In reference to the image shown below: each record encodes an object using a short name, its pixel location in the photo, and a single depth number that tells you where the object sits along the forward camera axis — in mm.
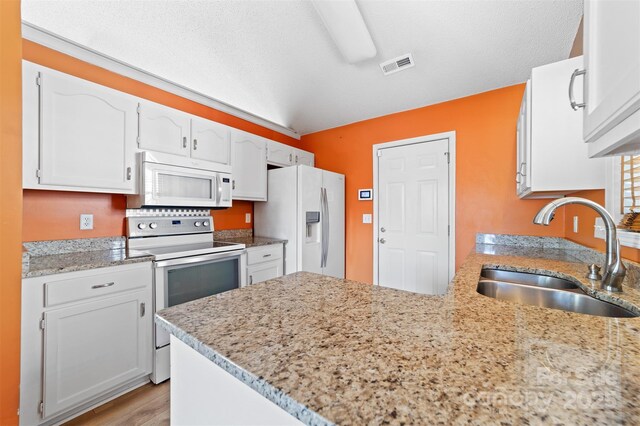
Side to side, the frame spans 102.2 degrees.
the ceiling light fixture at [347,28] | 1725
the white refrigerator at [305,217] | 2867
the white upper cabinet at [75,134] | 1580
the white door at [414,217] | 2811
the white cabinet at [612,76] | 520
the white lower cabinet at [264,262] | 2506
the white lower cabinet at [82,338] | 1390
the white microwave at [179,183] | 2033
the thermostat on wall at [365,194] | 3324
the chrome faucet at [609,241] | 954
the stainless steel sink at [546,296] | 1009
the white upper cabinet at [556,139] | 1439
